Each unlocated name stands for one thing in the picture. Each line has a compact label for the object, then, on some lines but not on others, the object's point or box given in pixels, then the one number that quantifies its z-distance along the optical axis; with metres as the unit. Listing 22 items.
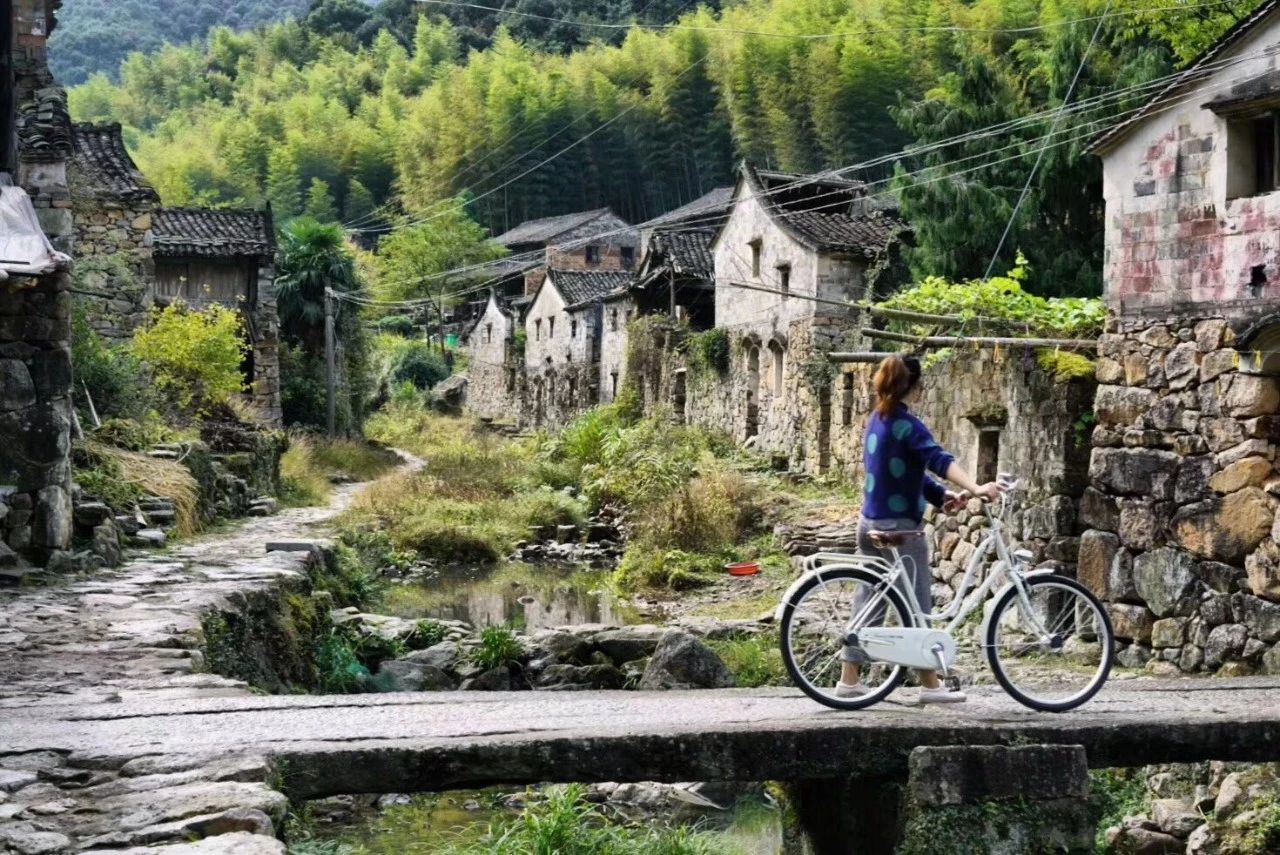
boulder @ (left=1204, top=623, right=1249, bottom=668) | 10.60
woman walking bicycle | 6.64
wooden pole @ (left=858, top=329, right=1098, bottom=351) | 12.45
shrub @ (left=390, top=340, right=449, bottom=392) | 56.12
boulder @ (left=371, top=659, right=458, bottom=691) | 11.91
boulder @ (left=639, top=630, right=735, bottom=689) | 11.59
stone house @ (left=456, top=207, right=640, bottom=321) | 54.69
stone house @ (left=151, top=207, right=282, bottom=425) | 31.33
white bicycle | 6.57
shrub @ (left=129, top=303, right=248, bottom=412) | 20.28
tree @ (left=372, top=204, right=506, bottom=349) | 61.09
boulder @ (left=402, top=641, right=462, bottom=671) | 13.47
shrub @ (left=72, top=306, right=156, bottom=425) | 15.84
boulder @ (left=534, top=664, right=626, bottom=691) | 13.44
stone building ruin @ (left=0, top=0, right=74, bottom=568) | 10.75
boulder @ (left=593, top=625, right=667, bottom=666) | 13.92
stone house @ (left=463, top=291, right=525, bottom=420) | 50.59
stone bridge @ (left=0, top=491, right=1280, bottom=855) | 5.40
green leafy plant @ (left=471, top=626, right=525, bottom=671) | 13.70
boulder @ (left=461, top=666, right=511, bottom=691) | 13.20
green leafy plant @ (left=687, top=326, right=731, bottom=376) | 29.27
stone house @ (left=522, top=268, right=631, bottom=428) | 41.16
